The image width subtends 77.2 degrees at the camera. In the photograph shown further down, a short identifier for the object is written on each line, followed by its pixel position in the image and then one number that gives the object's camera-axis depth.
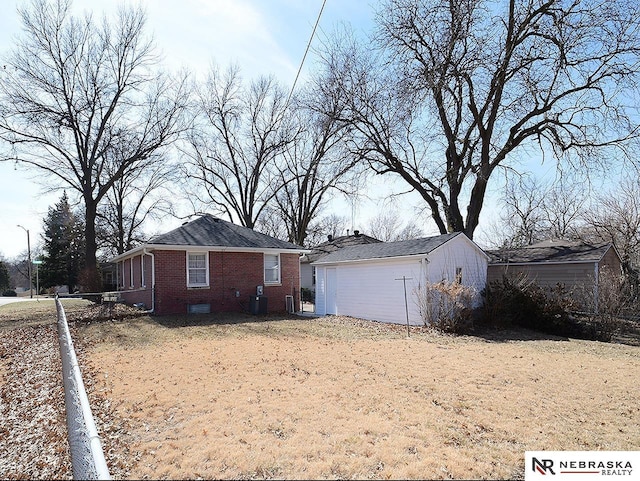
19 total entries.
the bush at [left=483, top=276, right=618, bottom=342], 15.22
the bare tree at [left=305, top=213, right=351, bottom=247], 49.19
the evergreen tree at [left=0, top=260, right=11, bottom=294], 54.06
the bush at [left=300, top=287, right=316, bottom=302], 29.44
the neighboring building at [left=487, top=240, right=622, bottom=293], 19.16
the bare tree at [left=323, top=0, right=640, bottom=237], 17.70
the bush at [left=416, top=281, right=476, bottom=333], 13.64
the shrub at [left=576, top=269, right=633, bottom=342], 14.15
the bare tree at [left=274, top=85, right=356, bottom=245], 24.49
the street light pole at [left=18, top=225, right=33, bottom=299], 41.69
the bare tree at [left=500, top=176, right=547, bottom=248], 38.00
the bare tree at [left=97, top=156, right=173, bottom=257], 35.62
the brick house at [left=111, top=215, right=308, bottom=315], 15.86
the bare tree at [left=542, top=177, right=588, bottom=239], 35.57
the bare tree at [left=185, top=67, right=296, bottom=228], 32.69
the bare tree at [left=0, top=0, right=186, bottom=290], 21.45
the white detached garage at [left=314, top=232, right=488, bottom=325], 15.06
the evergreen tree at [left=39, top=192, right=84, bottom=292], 41.69
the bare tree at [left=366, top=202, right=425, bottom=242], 53.59
